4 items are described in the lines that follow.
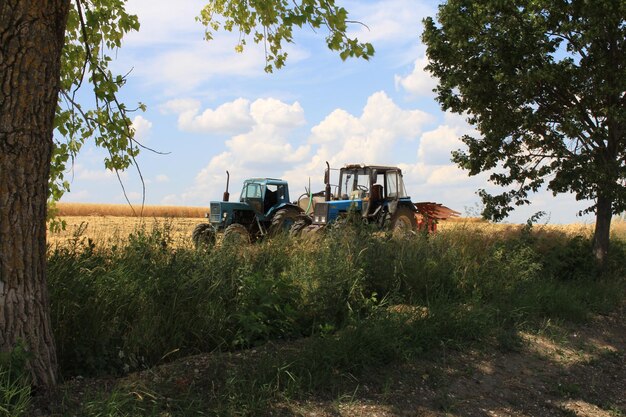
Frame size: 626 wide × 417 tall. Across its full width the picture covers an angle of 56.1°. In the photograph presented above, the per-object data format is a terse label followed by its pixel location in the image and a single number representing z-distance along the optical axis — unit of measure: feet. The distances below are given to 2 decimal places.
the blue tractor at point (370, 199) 49.90
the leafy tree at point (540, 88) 35.42
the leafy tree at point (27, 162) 13.23
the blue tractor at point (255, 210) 52.49
